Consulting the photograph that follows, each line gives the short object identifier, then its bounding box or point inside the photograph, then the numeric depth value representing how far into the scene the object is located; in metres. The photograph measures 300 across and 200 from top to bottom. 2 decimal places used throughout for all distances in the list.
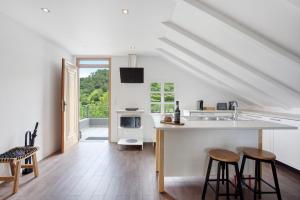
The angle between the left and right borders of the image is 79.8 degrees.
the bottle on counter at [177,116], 2.59
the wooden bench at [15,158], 2.38
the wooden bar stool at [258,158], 2.14
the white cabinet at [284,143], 3.00
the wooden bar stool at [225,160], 2.10
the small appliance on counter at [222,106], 4.96
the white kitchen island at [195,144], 2.63
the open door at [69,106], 4.09
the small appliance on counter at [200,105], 4.89
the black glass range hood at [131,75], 4.87
